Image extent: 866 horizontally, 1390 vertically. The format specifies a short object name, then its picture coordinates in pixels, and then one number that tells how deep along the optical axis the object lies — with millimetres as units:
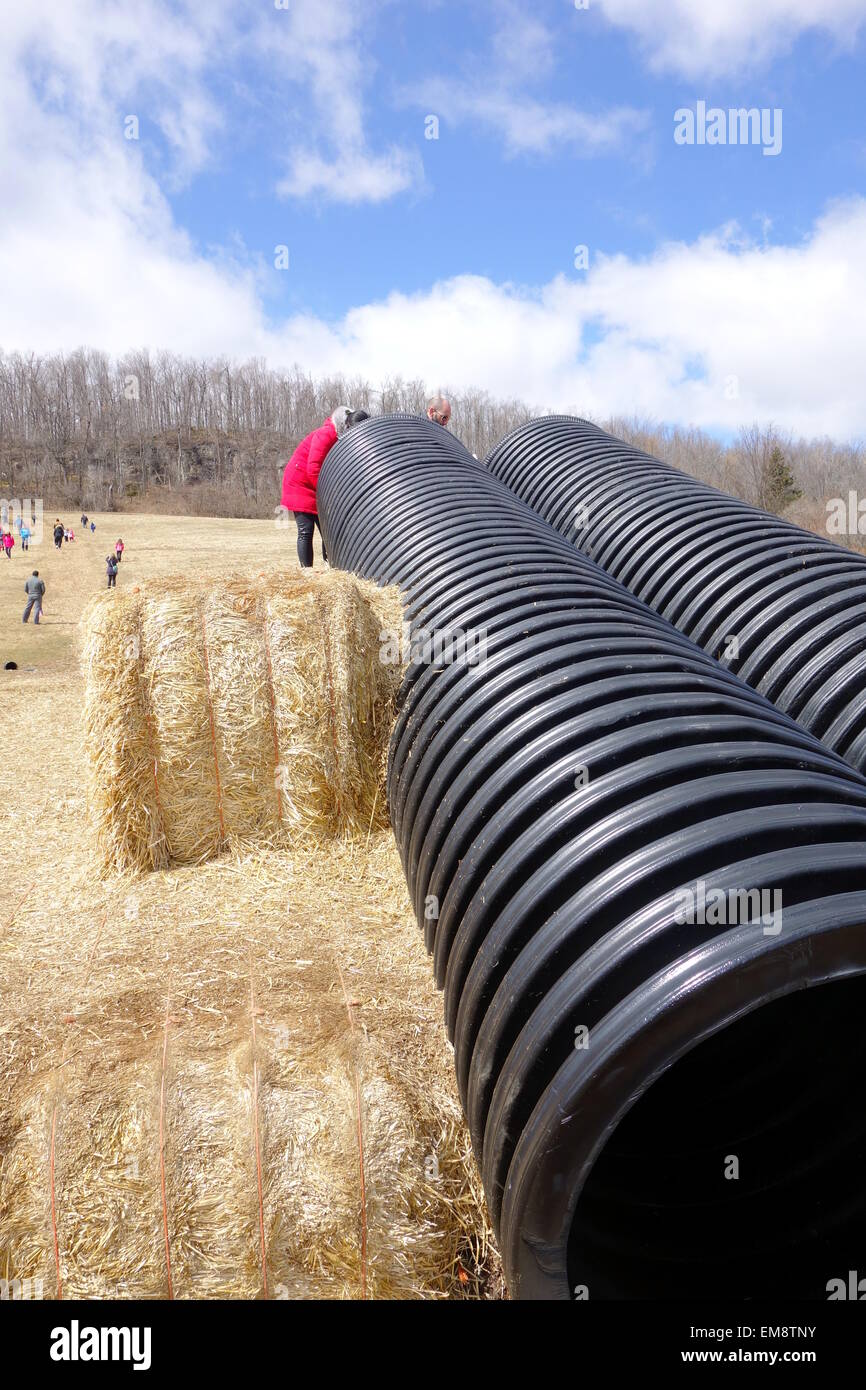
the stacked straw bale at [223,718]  5160
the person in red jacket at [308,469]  10609
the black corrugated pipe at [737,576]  5043
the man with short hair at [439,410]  11195
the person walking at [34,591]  22000
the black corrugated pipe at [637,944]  2326
